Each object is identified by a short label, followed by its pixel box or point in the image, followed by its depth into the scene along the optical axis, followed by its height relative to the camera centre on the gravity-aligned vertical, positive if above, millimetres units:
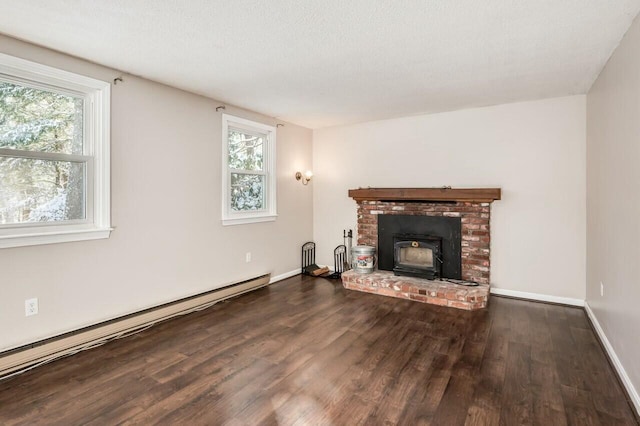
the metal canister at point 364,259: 4988 -661
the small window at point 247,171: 4426 +583
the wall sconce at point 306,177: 5734 +610
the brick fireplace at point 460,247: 4113 -408
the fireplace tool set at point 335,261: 5542 -795
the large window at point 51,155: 2629 +484
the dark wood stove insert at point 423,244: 4578 -421
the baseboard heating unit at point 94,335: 2549 -1041
